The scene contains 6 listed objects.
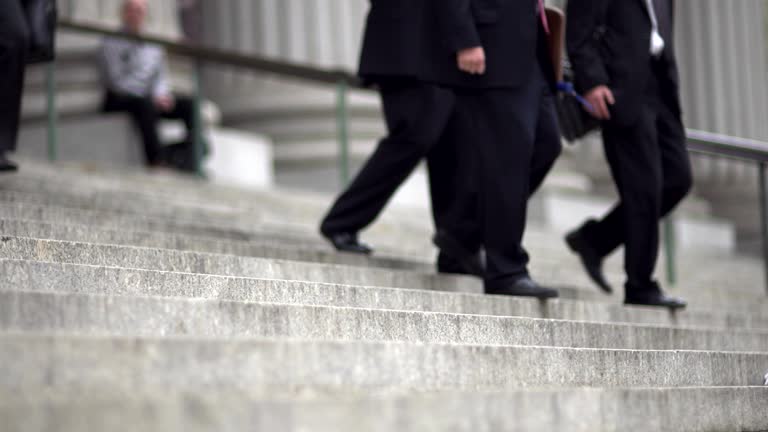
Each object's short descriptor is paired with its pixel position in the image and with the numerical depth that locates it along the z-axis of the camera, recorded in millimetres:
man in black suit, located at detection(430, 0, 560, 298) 10164
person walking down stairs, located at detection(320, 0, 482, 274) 10969
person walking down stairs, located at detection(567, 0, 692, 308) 11273
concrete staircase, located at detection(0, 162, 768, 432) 5145
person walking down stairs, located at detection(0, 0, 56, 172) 11180
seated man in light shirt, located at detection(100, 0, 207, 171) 20453
